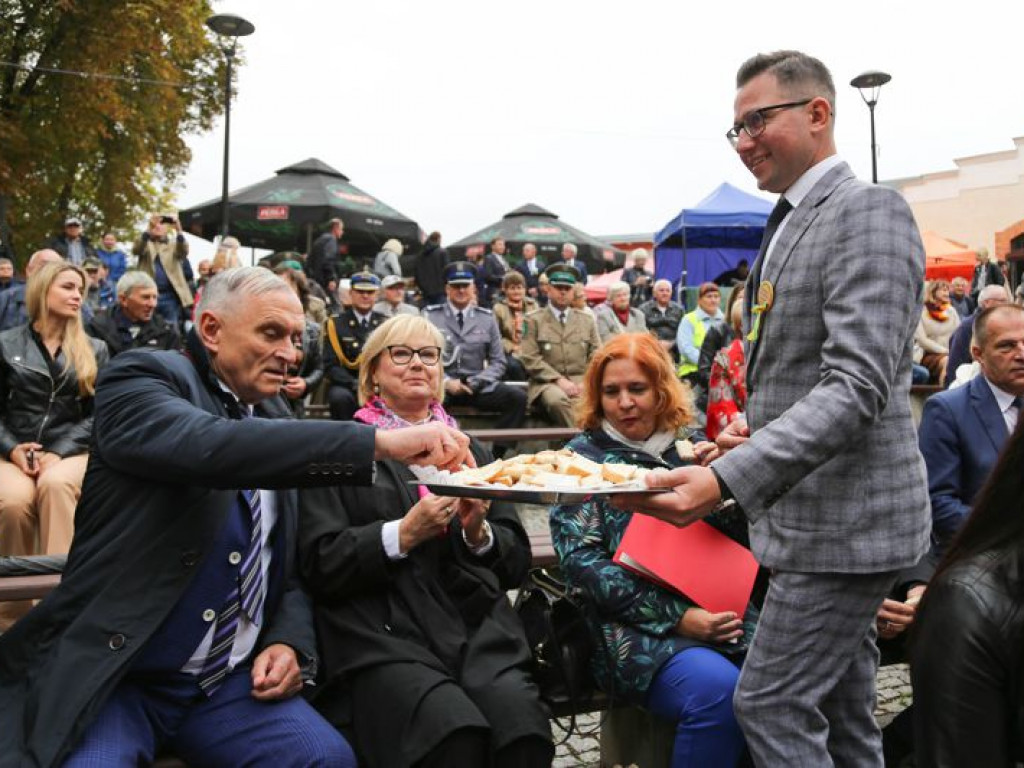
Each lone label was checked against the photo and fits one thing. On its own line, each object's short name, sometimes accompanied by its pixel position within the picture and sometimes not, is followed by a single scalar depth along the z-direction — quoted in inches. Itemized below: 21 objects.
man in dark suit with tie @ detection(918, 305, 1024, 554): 148.5
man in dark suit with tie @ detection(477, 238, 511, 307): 633.0
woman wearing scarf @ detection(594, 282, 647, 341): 439.2
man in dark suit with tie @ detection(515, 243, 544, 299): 645.9
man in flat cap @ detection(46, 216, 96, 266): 566.3
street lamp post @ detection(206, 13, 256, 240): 547.8
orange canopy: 870.4
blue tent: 677.9
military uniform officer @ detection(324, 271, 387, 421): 326.0
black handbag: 118.8
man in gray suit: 76.5
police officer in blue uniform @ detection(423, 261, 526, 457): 350.6
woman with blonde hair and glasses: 99.7
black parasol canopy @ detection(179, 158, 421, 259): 584.7
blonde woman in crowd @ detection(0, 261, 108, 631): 183.2
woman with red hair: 109.0
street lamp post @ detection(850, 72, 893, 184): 692.1
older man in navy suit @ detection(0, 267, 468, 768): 84.4
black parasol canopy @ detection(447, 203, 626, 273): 755.4
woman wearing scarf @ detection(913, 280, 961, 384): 501.0
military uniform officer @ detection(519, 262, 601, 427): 355.9
